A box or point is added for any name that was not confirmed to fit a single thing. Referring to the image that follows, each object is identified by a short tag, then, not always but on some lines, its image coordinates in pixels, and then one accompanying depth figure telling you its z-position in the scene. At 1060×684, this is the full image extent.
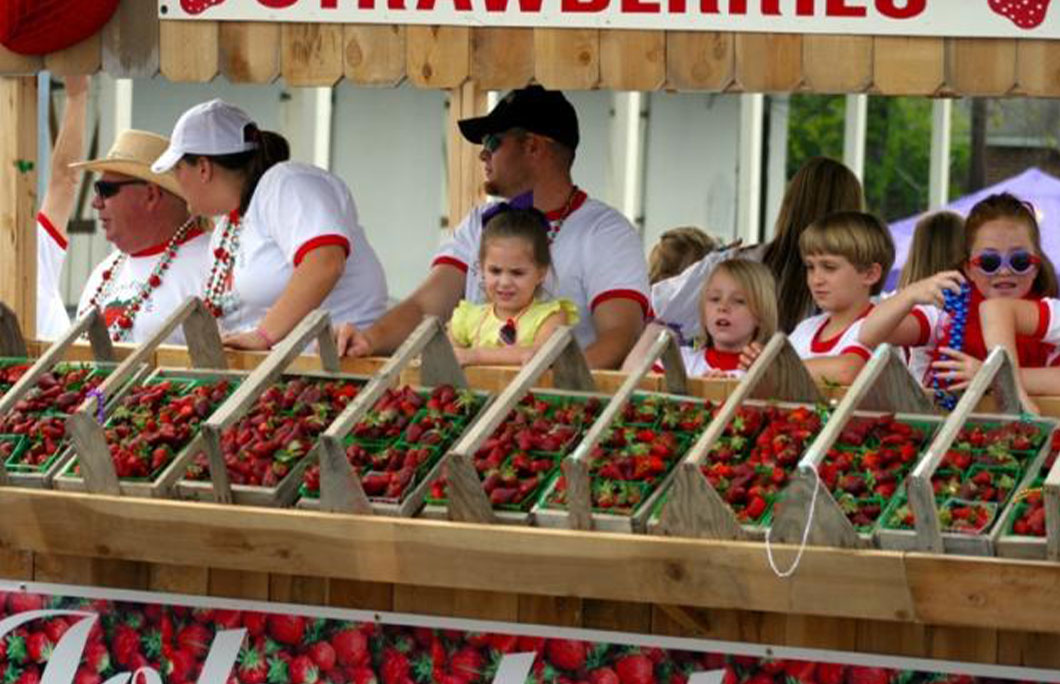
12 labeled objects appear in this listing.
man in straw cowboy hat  12.32
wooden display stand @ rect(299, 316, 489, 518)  9.09
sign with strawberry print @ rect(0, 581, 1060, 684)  8.64
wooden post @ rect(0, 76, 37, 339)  11.85
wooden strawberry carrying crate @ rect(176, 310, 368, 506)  9.31
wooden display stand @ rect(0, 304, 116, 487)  9.71
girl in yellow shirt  10.60
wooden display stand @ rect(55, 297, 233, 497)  9.46
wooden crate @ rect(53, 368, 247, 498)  9.44
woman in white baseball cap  11.28
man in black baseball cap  11.26
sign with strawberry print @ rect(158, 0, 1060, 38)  9.98
